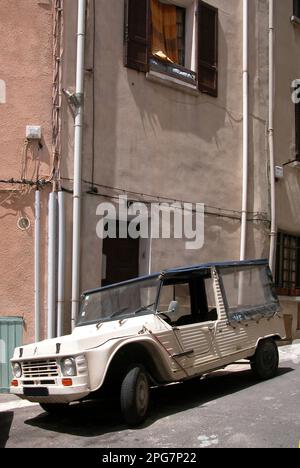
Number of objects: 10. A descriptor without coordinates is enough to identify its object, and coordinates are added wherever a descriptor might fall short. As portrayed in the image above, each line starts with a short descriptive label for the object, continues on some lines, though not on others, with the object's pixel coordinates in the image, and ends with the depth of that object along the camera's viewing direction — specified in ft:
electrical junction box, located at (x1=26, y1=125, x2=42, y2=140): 30.76
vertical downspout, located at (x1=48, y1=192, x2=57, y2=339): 29.89
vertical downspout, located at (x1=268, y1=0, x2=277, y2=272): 41.22
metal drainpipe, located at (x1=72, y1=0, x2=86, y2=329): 30.53
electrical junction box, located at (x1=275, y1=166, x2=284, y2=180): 42.16
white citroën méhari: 20.10
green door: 28.96
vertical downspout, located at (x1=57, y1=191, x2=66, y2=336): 29.99
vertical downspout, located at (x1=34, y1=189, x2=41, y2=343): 29.86
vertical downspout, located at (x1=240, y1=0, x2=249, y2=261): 39.22
